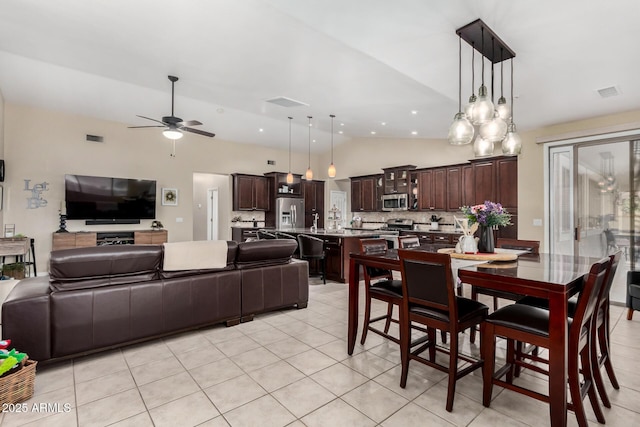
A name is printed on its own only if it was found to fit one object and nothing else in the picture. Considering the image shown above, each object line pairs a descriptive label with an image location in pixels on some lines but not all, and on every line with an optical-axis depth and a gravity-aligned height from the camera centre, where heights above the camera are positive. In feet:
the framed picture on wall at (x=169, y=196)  26.02 +1.44
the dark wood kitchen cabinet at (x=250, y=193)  29.37 +2.01
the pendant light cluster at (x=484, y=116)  7.96 +2.49
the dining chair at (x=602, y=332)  6.64 -2.67
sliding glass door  15.03 +0.73
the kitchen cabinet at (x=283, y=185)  30.63 +2.80
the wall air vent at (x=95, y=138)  22.74 +5.40
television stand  21.15 -1.64
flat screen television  21.91 +1.13
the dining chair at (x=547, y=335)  5.67 -2.29
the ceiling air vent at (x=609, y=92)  12.32 +4.75
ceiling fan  16.44 +4.70
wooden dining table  5.54 -1.36
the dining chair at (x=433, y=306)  6.58 -2.06
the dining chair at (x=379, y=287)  8.66 -2.09
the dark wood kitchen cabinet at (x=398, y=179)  26.35 +2.90
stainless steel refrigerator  30.55 +0.10
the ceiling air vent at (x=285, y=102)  18.74 +6.71
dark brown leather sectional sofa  7.95 -2.40
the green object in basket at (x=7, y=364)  6.41 -3.00
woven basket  6.41 -3.49
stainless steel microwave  26.40 +0.99
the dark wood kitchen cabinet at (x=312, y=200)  33.50 +1.45
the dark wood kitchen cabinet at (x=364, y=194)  29.19 +1.89
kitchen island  18.28 -2.05
